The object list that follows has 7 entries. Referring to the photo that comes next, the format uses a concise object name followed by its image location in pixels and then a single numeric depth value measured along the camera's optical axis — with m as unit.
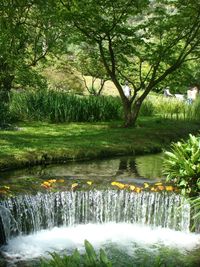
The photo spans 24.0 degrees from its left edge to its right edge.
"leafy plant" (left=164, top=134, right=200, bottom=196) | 8.84
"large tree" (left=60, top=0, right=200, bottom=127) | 15.53
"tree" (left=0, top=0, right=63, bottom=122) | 16.44
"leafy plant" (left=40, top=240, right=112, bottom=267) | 3.03
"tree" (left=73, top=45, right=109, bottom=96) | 30.28
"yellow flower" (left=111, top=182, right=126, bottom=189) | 9.48
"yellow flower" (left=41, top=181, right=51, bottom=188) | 9.22
